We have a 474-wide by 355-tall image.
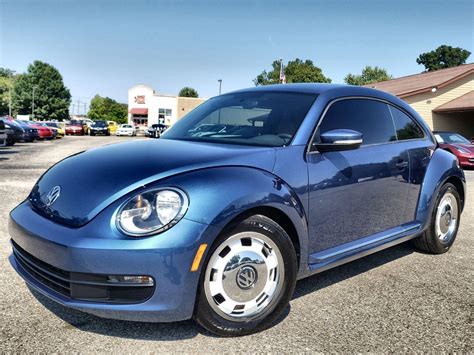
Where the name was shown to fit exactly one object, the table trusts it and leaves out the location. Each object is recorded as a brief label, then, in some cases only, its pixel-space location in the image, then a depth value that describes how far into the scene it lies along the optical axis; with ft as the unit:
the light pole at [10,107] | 214.69
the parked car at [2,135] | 49.25
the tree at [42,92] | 229.45
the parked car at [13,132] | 64.92
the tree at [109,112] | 302.66
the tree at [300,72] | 209.67
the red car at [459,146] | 48.42
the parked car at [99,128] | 134.53
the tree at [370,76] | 239.09
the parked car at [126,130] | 141.38
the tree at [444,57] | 261.03
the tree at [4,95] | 232.73
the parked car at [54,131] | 96.92
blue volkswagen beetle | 7.54
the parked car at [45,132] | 89.35
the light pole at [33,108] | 224.78
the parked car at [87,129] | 142.66
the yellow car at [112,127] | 163.53
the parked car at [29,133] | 75.66
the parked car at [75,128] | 134.51
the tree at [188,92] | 343.34
